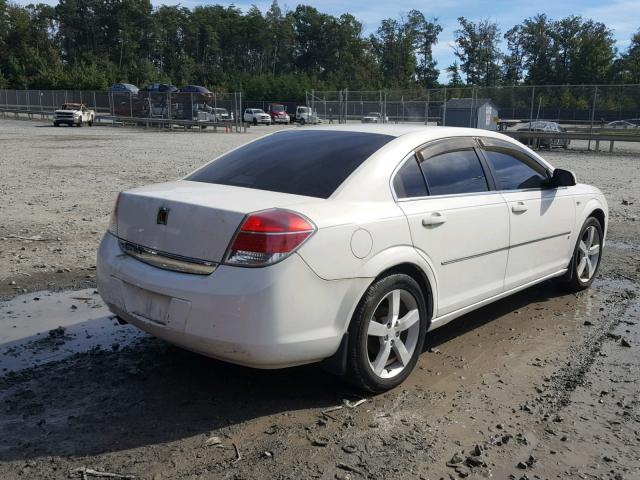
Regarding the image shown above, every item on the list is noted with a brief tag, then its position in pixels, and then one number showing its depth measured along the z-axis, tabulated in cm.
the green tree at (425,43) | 12588
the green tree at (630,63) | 8162
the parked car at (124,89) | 4742
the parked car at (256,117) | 5538
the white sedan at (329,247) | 330
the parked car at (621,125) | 2675
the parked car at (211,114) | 4212
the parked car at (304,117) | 4422
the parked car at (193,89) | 4721
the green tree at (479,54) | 11288
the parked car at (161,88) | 4441
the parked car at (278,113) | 5853
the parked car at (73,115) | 4405
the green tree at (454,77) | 11469
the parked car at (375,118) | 3772
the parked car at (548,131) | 2844
